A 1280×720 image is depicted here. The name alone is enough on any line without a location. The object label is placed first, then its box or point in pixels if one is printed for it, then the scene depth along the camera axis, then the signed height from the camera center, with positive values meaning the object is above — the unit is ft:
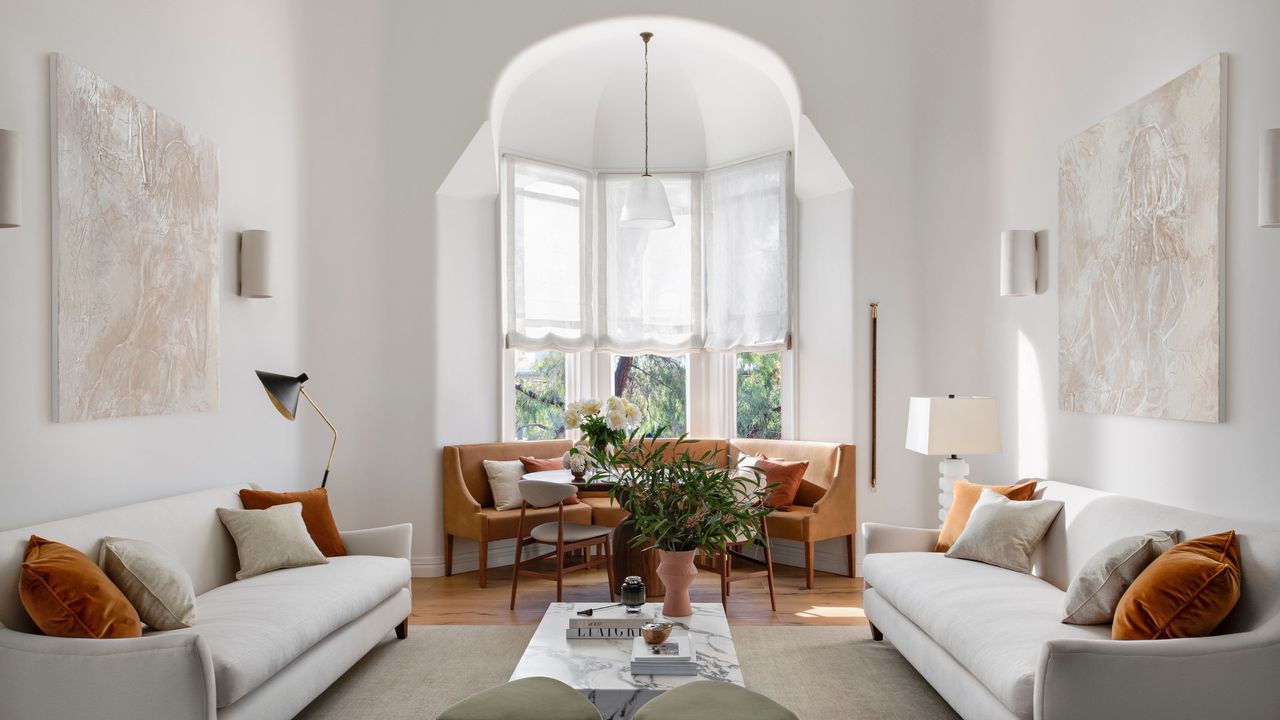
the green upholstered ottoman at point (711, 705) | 7.30 -3.16
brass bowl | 8.91 -2.99
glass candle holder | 10.26 -2.97
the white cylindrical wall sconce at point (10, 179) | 7.77 +1.71
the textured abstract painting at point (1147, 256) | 9.77 +1.32
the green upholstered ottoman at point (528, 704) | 7.33 -3.16
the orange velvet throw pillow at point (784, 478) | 17.65 -2.62
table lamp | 13.80 -1.20
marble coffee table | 8.10 -3.28
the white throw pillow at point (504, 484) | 17.79 -2.74
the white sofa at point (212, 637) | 7.51 -2.97
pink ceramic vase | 10.12 -2.74
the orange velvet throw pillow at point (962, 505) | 12.58 -2.38
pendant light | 17.81 +3.29
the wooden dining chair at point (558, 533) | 14.78 -3.27
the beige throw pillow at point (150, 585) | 8.79 -2.43
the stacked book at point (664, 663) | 8.50 -3.17
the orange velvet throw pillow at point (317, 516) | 12.59 -2.46
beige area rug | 10.66 -4.56
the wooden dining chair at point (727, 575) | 14.53 -3.91
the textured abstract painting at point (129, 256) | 9.80 +1.37
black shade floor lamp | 12.93 -0.52
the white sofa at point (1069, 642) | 7.35 -2.96
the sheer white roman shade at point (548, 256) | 19.79 +2.49
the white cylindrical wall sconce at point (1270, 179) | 7.61 +1.63
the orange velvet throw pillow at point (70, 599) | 7.76 -2.29
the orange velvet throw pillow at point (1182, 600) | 7.79 -2.33
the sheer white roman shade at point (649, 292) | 20.98 +1.65
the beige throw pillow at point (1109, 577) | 8.79 -2.38
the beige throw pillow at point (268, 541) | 11.55 -2.61
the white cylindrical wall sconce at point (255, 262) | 13.69 +1.60
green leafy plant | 9.91 -1.81
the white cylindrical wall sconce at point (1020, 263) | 13.89 +1.55
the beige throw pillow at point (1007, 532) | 11.62 -2.53
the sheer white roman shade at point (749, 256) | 19.77 +2.46
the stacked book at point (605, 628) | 9.69 -3.18
